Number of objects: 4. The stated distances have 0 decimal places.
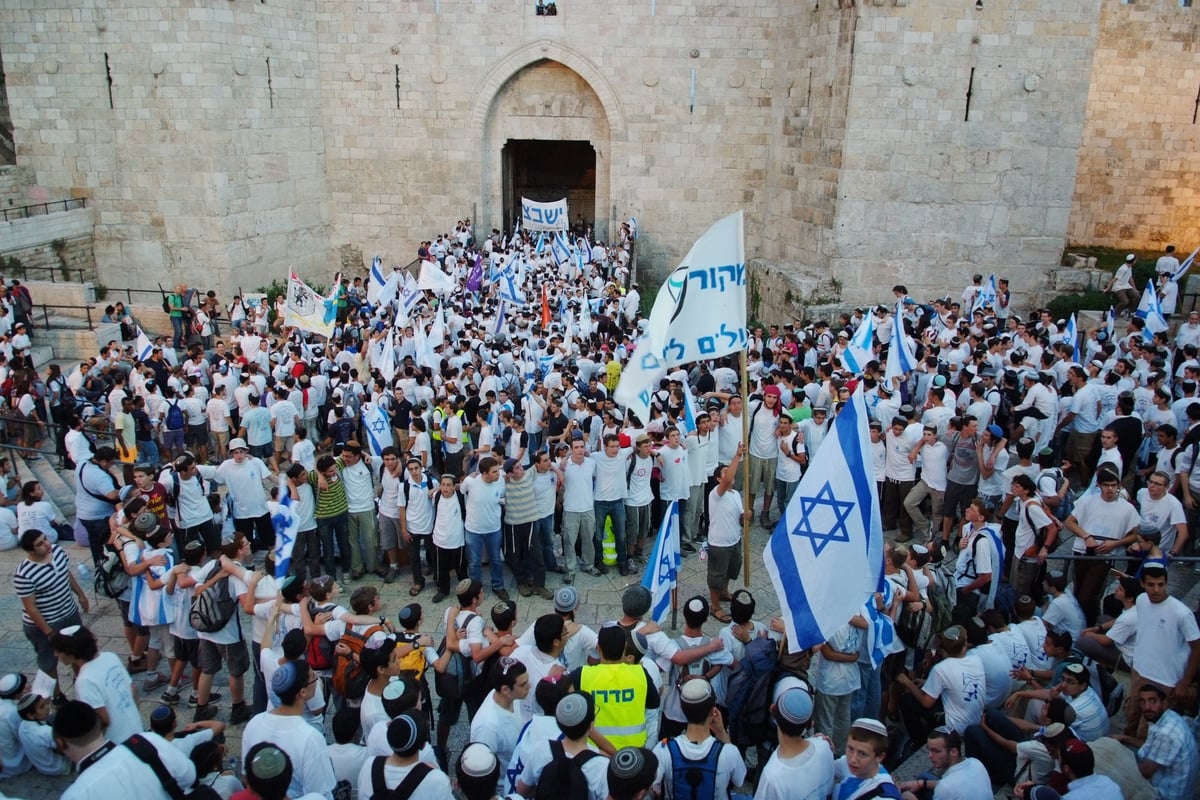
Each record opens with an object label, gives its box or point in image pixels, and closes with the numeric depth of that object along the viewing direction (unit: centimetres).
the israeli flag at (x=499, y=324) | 1407
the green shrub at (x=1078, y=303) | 1709
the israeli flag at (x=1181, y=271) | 1450
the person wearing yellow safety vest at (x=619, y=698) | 476
